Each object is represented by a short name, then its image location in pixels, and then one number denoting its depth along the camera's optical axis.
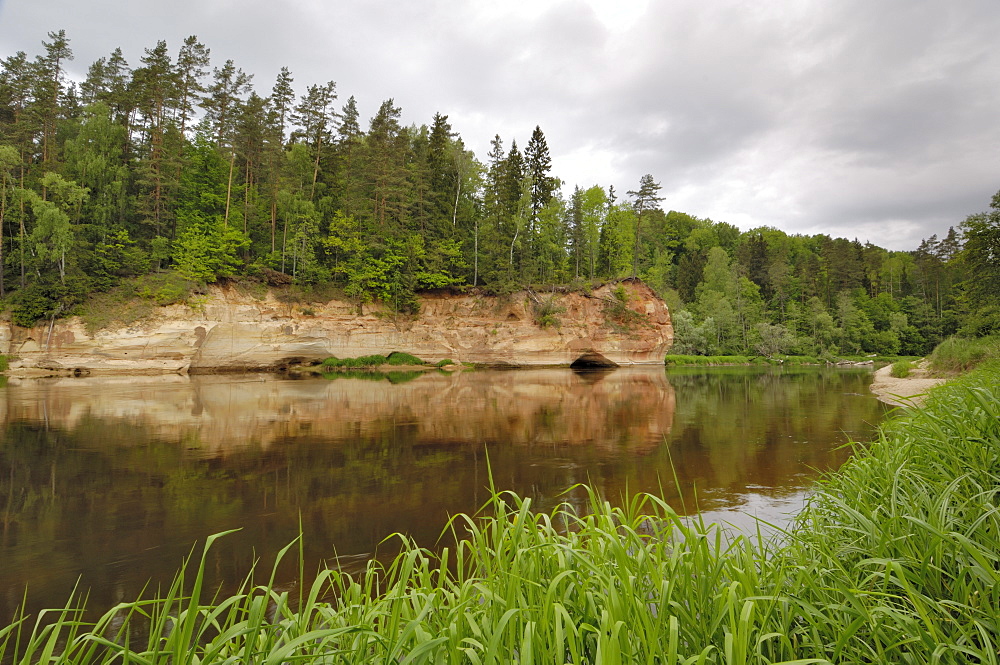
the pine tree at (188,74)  37.47
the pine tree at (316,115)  43.53
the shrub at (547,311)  38.41
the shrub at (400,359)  35.80
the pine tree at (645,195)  49.03
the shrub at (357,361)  34.00
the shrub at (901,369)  26.24
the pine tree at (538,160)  50.97
